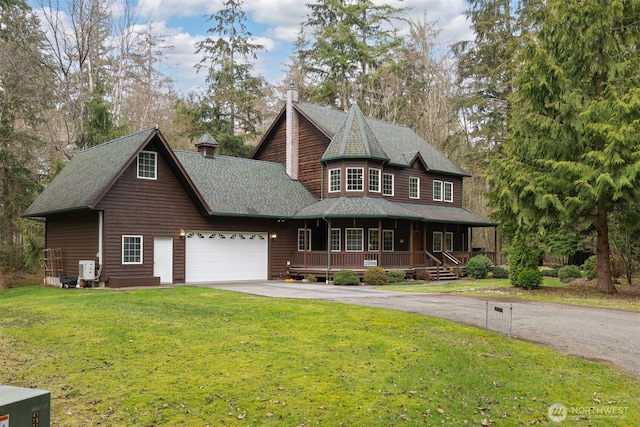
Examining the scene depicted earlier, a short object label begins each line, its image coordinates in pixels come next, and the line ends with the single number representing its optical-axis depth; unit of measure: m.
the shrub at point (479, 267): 27.98
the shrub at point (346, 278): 23.81
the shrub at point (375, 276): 23.91
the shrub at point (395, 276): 24.52
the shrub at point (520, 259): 20.91
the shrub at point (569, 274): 26.21
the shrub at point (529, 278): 20.34
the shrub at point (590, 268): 24.58
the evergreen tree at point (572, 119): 17.53
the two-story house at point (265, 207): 21.39
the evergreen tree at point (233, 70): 41.53
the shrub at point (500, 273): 29.16
